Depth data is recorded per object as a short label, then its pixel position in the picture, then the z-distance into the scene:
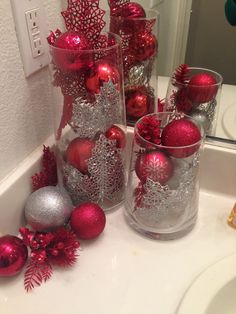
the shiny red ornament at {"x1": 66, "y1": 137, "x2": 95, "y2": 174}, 0.50
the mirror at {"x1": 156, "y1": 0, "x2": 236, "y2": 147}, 0.58
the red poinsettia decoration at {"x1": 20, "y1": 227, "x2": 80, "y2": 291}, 0.46
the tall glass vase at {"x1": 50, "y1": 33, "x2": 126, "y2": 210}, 0.47
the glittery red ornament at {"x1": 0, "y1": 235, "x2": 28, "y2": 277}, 0.42
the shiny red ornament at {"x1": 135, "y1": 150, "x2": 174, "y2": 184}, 0.47
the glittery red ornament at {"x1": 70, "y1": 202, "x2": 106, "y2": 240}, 0.49
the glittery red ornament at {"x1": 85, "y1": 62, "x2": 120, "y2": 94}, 0.47
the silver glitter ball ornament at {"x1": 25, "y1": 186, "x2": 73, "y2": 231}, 0.48
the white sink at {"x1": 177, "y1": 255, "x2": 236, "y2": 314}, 0.42
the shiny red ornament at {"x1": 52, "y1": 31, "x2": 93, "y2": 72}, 0.45
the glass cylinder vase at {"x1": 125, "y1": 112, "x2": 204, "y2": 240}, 0.47
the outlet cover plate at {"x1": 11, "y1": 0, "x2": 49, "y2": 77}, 0.46
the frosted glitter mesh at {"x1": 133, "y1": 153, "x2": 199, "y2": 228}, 0.49
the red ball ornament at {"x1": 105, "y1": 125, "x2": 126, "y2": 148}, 0.52
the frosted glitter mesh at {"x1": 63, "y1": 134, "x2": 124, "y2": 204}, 0.51
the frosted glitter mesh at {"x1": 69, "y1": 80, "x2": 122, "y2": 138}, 0.48
